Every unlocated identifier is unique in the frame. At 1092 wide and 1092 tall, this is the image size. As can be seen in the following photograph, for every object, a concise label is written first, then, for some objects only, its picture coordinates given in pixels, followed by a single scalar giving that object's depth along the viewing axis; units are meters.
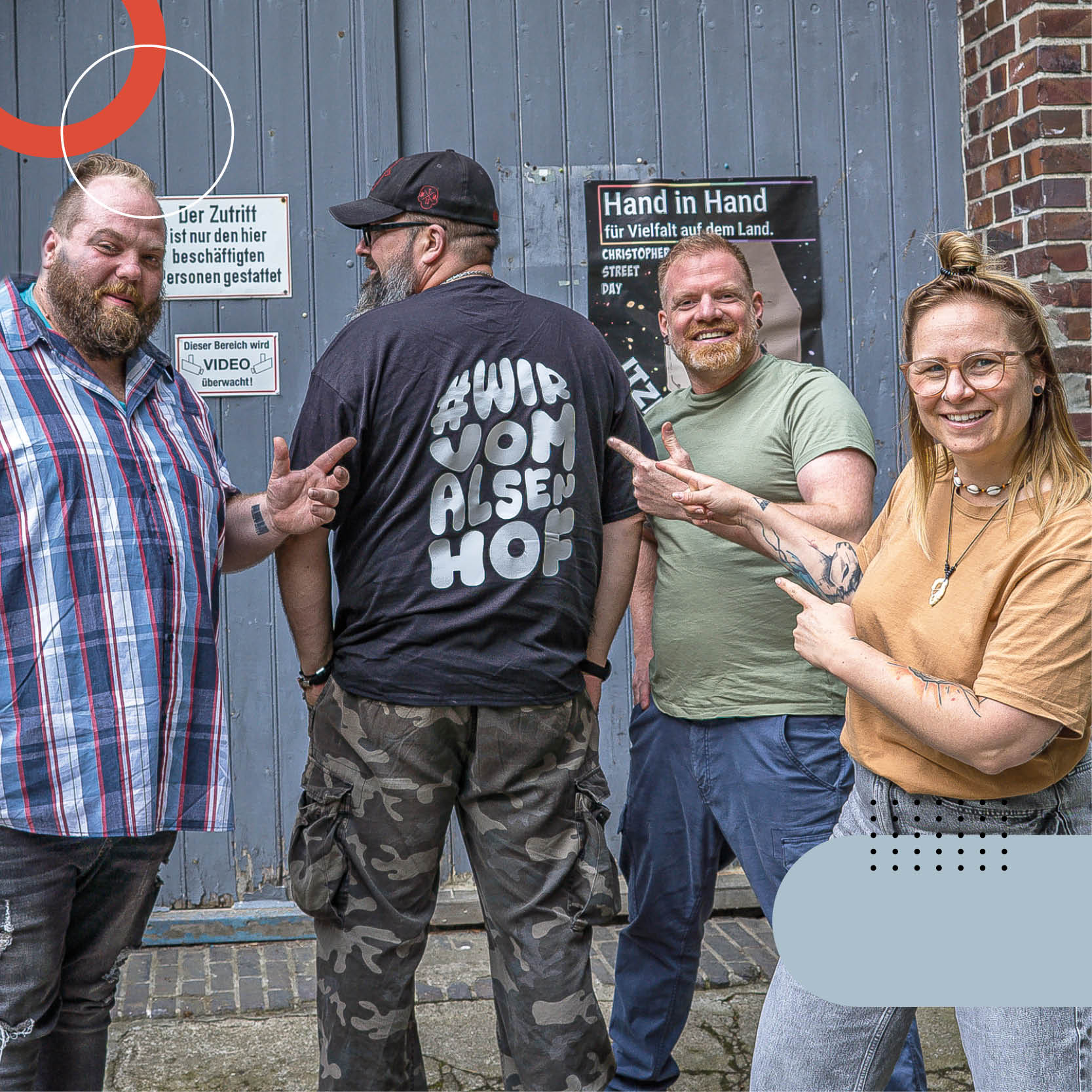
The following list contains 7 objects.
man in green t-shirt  2.79
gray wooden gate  4.18
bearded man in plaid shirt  2.25
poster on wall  4.28
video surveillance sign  4.18
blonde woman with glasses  1.87
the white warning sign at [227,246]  4.16
